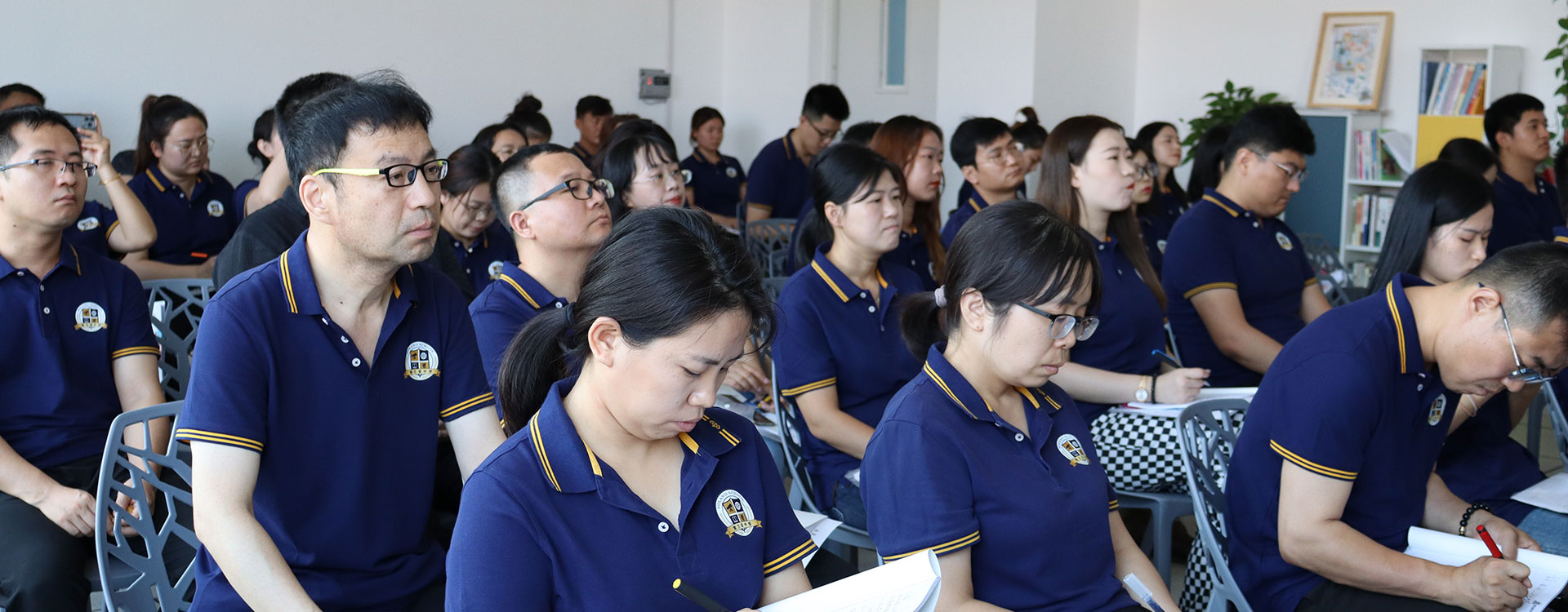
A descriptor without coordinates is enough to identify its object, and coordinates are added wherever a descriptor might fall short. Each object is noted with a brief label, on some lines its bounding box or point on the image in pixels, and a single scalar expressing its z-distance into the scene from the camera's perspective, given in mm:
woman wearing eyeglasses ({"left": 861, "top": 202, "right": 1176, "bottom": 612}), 1645
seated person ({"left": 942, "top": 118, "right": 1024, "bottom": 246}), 4363
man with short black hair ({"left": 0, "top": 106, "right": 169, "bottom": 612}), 2346
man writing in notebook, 1865
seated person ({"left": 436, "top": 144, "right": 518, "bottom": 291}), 3574
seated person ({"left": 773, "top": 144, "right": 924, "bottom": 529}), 2607
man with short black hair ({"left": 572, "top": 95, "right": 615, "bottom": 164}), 6668
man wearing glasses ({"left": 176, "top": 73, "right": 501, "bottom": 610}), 1597
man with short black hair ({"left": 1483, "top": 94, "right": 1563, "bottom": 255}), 5148
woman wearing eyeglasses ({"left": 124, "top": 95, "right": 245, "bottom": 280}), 4566
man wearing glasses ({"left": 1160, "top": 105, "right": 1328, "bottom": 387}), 3311
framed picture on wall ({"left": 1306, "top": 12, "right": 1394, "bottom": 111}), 6863
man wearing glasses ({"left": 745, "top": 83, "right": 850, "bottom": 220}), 6309
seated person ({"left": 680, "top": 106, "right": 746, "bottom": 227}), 6879
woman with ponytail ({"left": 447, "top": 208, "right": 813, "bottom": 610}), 1277
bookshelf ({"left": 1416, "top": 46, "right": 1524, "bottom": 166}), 6332
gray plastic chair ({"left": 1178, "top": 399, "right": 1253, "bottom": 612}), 2078
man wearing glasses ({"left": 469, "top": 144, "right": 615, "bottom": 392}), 2543
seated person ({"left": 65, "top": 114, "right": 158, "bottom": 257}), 3664
